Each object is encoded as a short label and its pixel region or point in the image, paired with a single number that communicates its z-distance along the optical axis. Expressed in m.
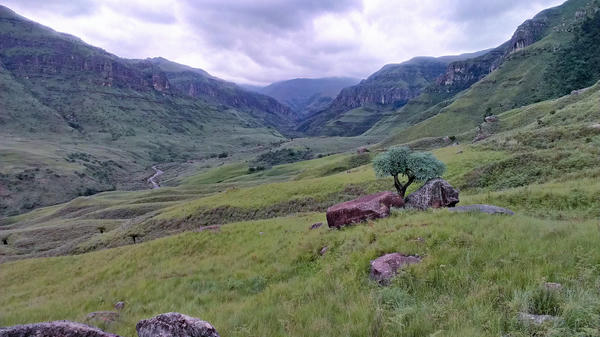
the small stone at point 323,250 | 13.12
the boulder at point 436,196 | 17.95
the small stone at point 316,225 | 19.96
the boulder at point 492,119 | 77.60
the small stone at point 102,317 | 9.78
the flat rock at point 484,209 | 13.48
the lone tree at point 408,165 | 20.31
